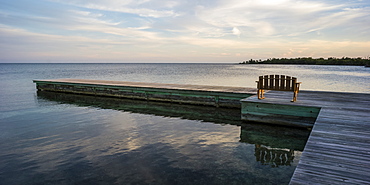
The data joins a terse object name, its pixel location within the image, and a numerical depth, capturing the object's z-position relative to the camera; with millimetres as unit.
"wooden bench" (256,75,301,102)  8781
